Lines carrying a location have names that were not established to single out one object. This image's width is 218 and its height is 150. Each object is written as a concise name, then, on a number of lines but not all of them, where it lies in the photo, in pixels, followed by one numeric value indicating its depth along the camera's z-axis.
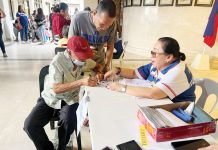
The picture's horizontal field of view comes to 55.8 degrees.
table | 0.89
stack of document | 0.95
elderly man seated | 1.47
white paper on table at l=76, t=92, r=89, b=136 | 1.13
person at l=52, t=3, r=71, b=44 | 4.19
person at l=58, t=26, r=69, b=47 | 3.08
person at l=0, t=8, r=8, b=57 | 5.15
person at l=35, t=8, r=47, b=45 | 7.74
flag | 4.27
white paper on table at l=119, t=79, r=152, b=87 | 1.57
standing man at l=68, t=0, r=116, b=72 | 1.69
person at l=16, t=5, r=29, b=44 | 7.69
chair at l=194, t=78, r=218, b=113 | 1.61
